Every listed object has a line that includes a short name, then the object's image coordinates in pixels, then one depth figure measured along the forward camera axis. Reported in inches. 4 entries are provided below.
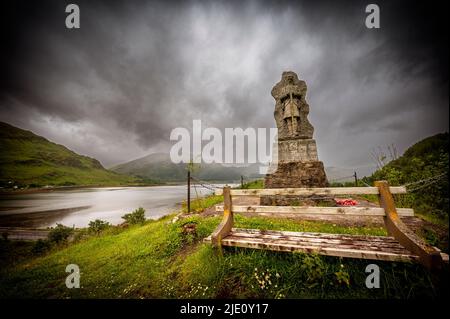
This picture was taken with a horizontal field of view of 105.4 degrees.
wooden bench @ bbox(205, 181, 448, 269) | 92.4
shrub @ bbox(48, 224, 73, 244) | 383.5
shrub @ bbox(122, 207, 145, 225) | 437.7
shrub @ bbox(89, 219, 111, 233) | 416.2
